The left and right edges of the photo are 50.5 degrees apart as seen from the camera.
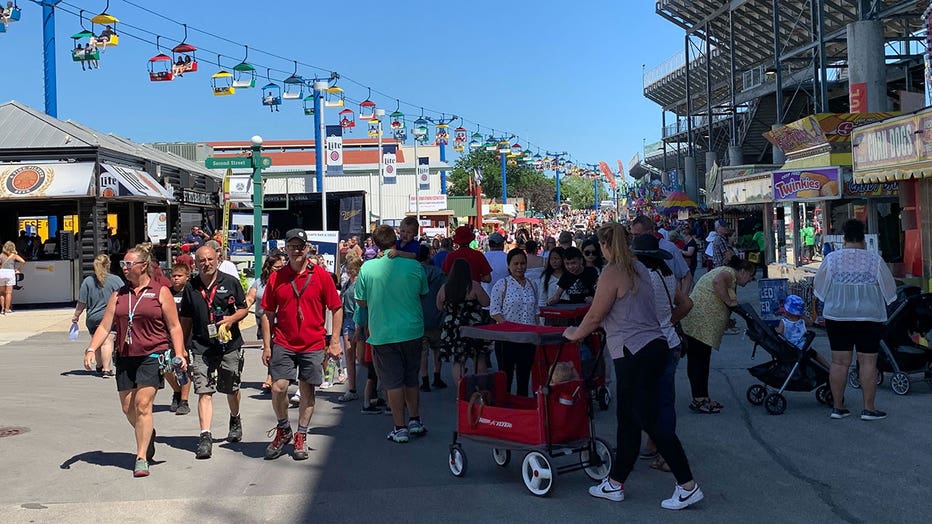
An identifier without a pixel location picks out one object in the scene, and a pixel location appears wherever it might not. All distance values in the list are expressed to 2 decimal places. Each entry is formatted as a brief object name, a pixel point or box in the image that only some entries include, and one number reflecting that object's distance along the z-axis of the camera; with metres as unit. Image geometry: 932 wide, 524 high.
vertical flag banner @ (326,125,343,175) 34.34
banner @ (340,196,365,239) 34.62
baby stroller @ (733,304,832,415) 9.48
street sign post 18.19
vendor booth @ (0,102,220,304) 23.44
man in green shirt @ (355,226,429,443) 8.36
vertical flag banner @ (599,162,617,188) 132.89
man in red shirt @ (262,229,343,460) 7.93
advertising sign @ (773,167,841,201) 17.55
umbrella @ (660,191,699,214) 38.53
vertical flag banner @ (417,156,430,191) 56.69
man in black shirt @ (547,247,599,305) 10.43
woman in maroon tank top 7.48
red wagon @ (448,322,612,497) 6.72
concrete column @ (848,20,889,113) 23.11
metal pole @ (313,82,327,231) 31.91
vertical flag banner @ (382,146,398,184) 47.00
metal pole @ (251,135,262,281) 19.38
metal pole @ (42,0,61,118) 26.53
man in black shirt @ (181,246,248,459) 8.20
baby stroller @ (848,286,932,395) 10.08
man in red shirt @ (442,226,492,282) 10.30
